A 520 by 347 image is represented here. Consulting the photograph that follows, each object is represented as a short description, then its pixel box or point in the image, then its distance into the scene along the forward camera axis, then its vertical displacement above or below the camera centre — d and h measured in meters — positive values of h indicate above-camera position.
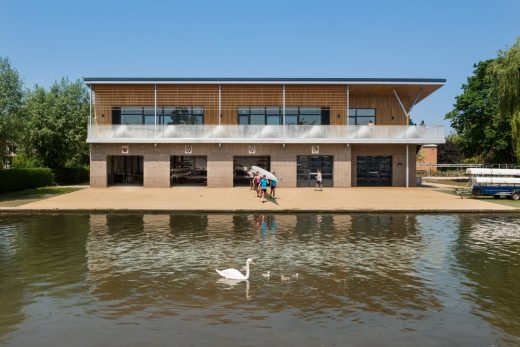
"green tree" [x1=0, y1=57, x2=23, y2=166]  31.50 +4.46
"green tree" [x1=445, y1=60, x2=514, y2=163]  49.32 +4.90
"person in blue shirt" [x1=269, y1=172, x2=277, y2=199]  29.38 -0.97
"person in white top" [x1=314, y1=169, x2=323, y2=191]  34.09 -0.68
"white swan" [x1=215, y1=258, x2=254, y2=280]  10.40 -2.29
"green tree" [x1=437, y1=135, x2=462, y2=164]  101.50 +3.38
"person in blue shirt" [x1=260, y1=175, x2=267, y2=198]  29.30 -0.90
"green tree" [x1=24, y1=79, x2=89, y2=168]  47.22 +4.03
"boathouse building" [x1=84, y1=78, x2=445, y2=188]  35.69 +3.11
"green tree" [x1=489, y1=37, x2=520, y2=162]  35.69 +6.30
